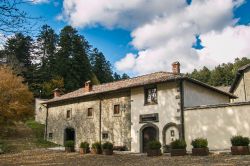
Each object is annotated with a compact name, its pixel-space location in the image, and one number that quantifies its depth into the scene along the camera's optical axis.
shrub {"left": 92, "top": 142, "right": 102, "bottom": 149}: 16.04
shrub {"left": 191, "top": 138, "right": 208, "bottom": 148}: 12.54
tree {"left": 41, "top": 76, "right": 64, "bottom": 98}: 35.52
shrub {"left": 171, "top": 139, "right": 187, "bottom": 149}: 13.01
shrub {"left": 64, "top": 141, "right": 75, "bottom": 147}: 17.73
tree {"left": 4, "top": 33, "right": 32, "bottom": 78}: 31.96
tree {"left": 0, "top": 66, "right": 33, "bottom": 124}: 21.47
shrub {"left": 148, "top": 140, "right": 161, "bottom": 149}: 13.66
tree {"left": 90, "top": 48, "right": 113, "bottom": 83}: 46.36
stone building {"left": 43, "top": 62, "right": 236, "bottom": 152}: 15.61
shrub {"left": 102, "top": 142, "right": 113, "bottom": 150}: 15.47
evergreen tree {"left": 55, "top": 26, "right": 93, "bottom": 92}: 38.27
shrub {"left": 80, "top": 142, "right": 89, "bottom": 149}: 16.53
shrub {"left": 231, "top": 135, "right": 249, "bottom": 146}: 11.60
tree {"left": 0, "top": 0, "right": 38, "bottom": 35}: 4.67
